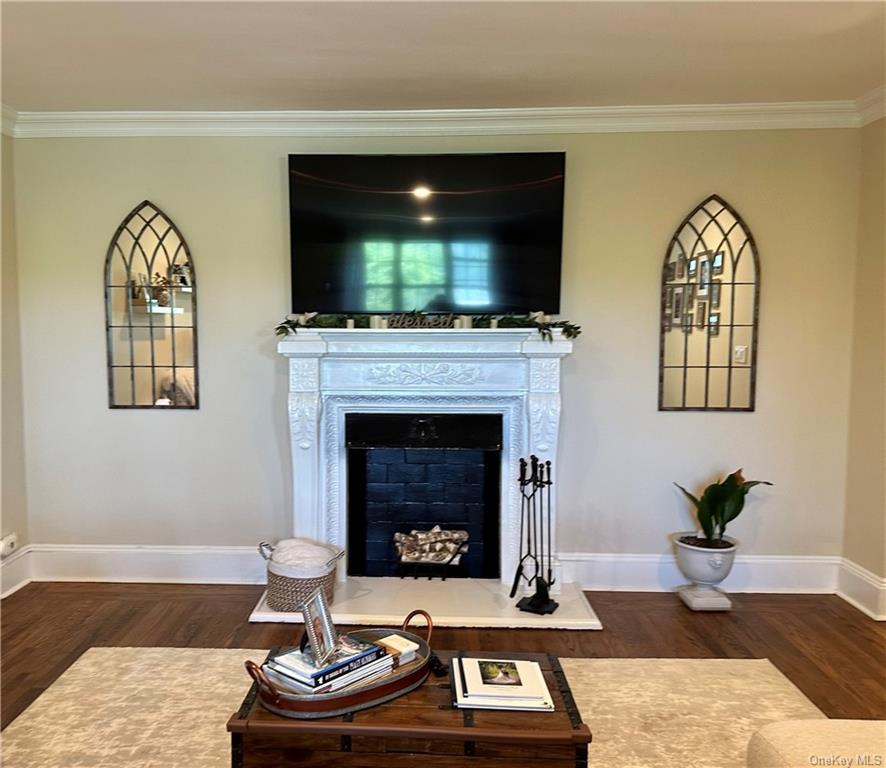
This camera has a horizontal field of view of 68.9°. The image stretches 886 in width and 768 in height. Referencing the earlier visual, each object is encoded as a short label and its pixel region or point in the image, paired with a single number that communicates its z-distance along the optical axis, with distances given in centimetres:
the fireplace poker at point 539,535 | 331
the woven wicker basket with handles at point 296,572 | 322
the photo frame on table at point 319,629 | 186
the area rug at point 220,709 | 222
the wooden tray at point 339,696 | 174
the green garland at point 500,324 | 336
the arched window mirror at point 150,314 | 366
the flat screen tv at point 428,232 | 350
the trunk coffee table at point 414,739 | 167
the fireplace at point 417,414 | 340
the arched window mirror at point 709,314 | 356
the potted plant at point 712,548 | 338
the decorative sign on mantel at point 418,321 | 342
